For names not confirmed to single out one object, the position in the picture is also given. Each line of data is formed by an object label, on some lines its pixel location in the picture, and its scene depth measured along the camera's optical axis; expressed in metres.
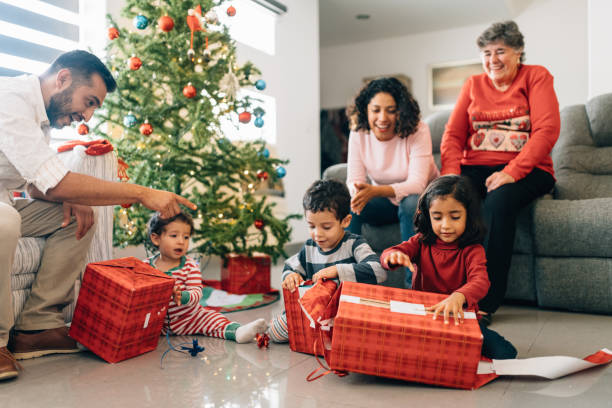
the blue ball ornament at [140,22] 2.34
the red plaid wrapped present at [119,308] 1.45
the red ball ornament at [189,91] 2.40
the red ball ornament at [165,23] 2.30
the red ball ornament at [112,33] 2.38
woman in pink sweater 2.15
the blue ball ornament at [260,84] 2.72
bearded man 1.39
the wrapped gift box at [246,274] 2.63
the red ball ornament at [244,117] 2.59
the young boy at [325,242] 1.65
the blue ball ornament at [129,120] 2.36
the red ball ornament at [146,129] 2.37
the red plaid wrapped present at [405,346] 1.23
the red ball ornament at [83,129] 2.35
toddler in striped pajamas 1.73
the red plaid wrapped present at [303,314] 1.39
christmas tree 2.42
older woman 2.06
